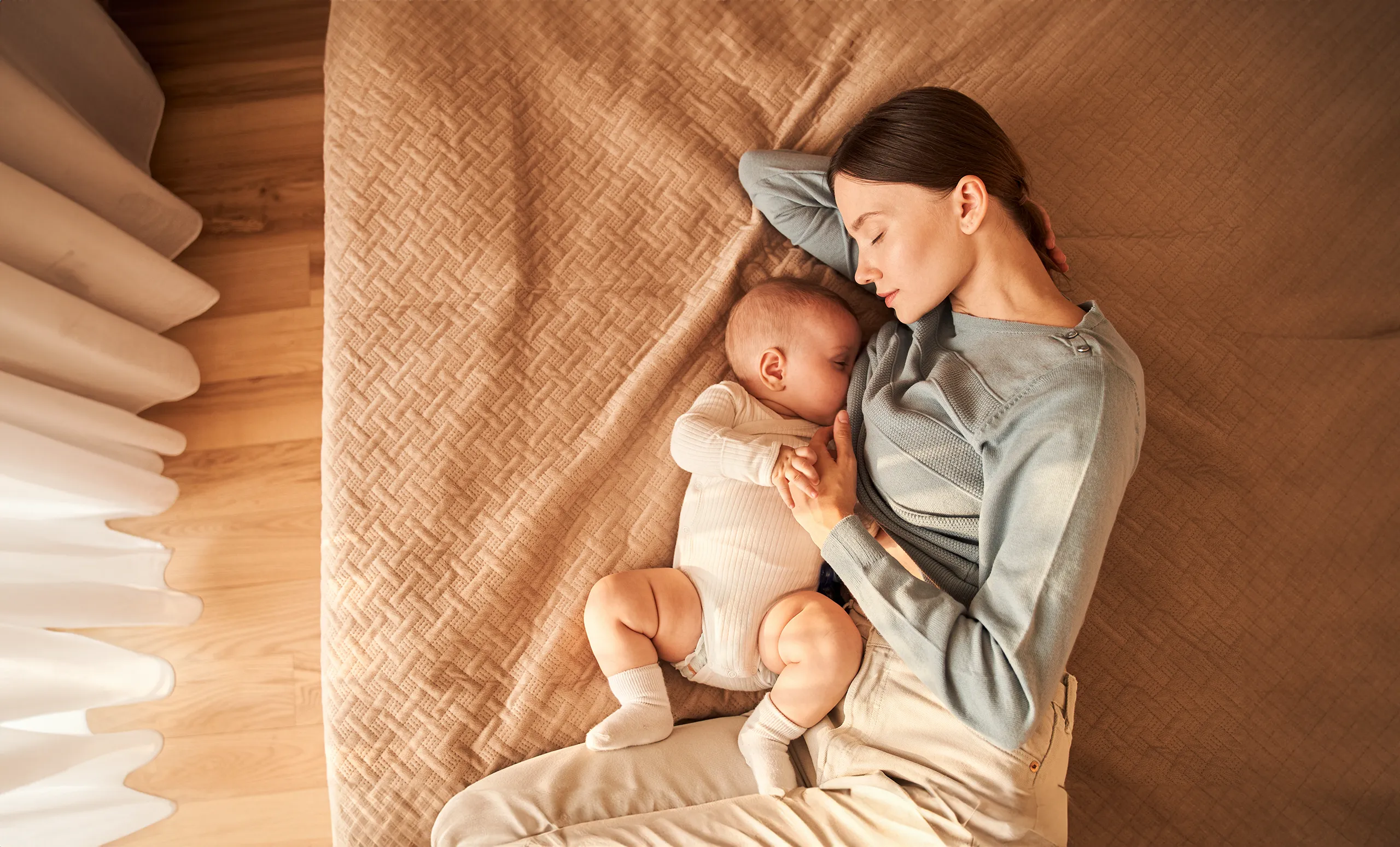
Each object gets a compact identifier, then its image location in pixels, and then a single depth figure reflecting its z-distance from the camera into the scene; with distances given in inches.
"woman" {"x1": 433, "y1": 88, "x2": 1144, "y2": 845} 43.1
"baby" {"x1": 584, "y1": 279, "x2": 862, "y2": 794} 50.3
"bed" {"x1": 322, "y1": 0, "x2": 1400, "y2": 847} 51.8
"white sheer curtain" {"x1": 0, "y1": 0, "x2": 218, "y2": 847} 52.4
